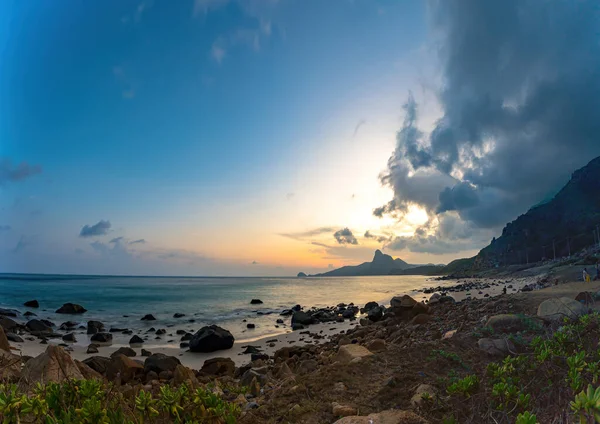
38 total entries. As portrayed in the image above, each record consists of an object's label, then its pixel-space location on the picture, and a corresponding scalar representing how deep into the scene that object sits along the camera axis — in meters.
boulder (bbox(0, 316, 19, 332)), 18.61
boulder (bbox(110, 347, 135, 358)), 12.57
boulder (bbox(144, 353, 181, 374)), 9.28
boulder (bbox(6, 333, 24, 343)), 15.28
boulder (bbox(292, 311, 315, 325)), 21.31
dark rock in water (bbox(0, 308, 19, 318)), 25.52
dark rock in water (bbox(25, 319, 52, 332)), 18.84
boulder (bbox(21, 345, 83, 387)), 5.10
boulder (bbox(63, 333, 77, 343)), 16.50
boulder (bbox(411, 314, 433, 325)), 11.82
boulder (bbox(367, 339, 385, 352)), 8.01
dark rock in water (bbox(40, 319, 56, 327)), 20.88
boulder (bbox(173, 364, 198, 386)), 7.65
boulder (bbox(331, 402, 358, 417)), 3.97
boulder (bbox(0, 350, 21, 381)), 3.67
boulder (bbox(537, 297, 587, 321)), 6.90
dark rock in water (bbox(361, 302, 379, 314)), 25.52
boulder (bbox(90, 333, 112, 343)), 16.30
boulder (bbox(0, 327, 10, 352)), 7.93
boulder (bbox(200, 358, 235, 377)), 9.67
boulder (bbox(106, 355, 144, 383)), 8.59
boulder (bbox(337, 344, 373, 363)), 6.59
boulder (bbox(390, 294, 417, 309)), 14.62
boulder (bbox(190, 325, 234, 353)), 13.64
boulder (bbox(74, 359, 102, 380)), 6.72
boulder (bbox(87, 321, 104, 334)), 18.75
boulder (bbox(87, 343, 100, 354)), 13.65
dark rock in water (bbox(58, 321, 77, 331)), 20.40
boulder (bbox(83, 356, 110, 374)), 8.89
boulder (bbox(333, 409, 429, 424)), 3.26
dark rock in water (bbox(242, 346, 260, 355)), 13.32
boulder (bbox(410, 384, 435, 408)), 3.90
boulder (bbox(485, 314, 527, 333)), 6.98
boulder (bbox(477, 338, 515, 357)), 5.61
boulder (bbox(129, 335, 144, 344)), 16.23
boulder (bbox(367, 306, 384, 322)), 17.55
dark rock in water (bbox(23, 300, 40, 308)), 33.22
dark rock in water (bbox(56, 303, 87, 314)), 28.81
